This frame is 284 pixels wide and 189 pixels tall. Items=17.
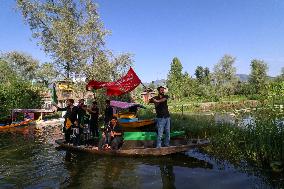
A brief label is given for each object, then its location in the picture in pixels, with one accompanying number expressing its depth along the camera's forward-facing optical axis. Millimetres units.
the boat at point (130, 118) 11592
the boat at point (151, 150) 6624
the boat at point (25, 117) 15911
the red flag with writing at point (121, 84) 9123
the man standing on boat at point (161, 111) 6755
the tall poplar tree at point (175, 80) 42019
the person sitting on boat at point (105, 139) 7375
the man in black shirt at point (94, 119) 9359
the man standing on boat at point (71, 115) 8380
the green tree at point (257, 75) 42842
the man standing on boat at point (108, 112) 8748
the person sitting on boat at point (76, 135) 8408
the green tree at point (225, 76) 44447
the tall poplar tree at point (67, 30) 17418
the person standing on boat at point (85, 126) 8675
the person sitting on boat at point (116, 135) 7204
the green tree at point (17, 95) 19673
